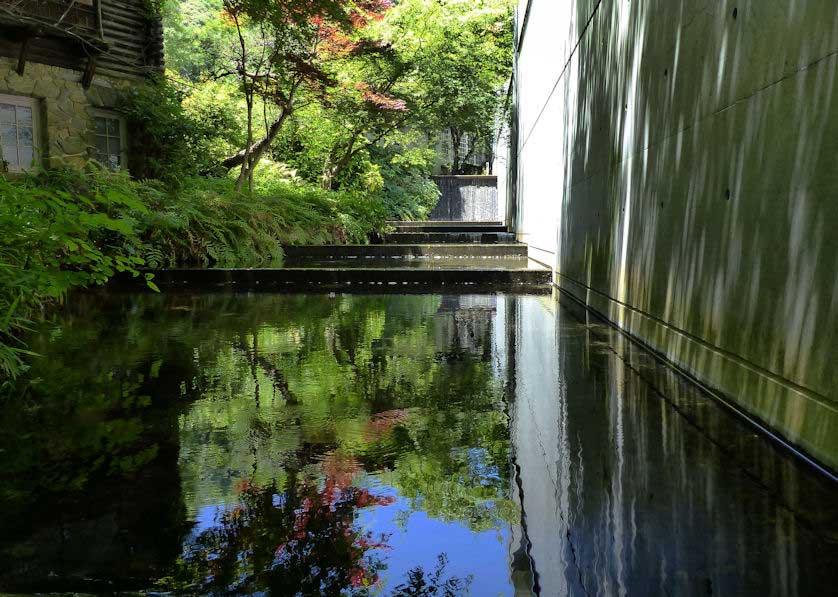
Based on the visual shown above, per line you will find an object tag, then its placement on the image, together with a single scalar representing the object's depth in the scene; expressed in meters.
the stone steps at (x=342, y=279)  8.20
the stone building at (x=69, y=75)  12.61
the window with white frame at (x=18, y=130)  12.66
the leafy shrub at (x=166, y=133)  14.27
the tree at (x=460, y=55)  16.33
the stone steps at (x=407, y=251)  12.20
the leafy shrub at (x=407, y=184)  24.49
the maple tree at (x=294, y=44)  12.07
